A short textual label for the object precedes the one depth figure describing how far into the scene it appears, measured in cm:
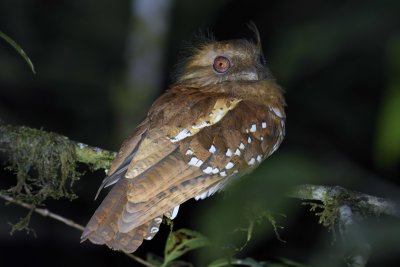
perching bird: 532
